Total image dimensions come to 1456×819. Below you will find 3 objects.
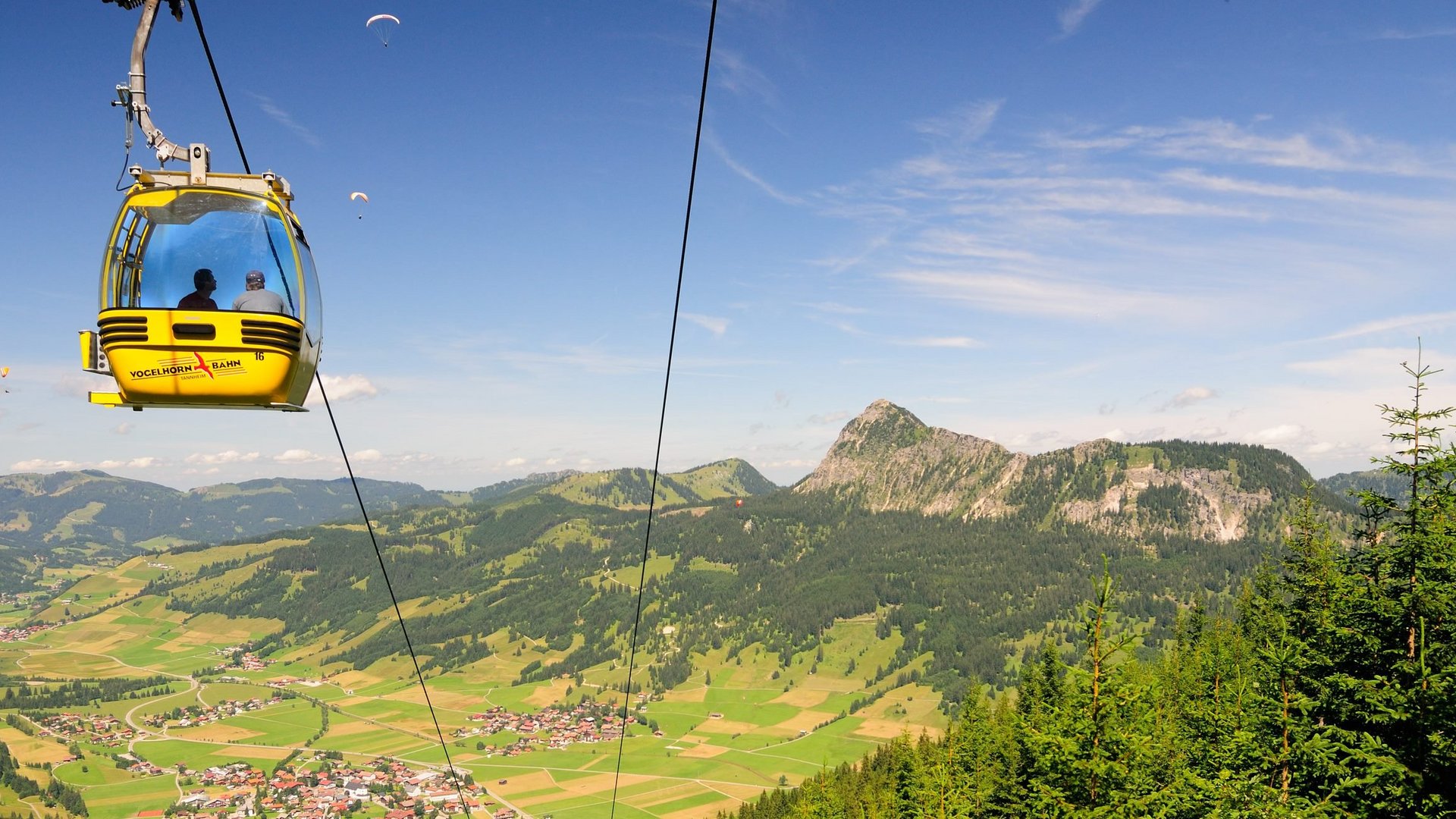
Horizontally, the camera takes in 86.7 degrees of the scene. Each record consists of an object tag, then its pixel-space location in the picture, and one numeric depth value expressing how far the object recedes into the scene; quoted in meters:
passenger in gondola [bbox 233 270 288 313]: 10.55
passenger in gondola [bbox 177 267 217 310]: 10.46
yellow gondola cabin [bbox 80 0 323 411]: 10.17
